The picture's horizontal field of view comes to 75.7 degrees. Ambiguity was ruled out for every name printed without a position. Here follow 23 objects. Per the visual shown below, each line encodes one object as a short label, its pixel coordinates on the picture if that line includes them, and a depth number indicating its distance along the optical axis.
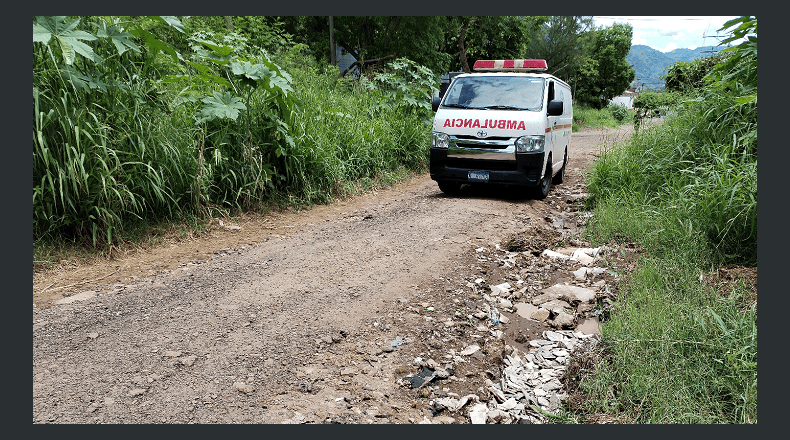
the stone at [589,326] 4.09
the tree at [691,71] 8.36
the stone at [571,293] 4.57
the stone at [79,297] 4.12
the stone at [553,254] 5.73
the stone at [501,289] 4.76
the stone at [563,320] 4.16
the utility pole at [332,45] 16.61
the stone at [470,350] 3.65
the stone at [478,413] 2.91
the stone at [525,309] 4.38
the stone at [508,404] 3.09
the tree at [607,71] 45.84
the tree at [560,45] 37.25
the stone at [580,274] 5.12
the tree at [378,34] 20.62
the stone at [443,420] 2.86
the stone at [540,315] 4.30
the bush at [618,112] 33.00
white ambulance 7.77
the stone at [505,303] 4.51
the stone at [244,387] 2.94
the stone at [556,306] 4.39
